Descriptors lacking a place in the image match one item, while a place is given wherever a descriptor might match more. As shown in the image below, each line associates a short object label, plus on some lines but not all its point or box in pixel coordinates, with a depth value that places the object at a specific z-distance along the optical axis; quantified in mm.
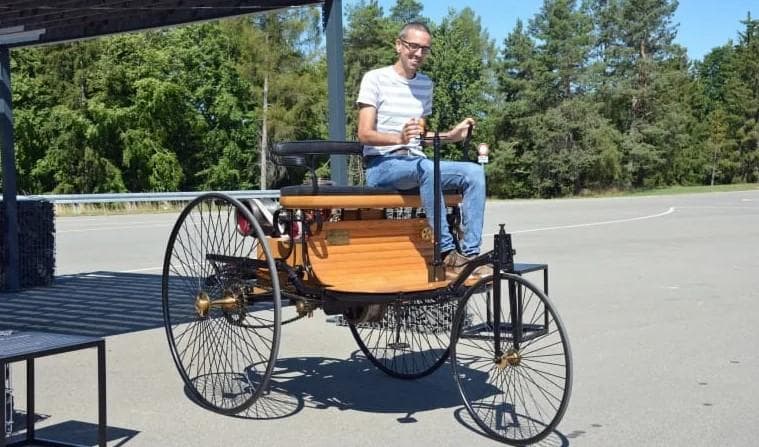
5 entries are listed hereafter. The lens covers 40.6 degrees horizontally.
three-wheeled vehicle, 5289
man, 5727
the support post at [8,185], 11758
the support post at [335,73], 9281
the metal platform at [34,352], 4359
